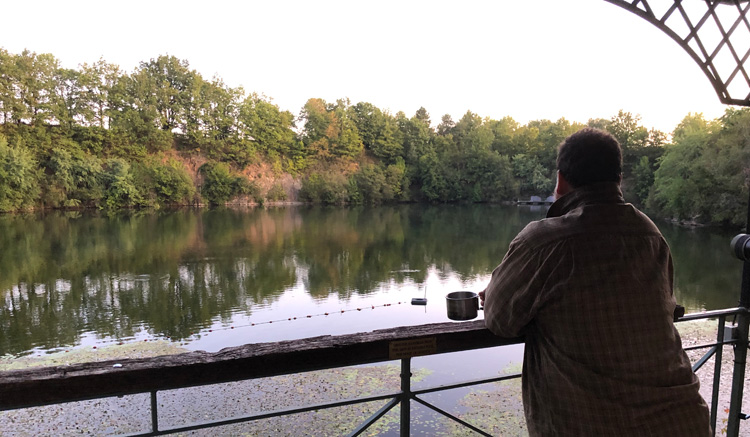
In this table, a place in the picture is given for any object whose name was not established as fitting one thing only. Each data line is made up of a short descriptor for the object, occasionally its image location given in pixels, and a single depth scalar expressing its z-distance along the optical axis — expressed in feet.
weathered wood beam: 3.59
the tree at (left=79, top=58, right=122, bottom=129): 131.75
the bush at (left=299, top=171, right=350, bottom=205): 161.17
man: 3.67
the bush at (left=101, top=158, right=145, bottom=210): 124.47
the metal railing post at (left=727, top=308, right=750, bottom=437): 6.72
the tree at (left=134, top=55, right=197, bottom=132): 144.56
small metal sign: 4.57
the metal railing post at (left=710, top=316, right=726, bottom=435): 6.50
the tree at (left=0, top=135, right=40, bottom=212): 102.32
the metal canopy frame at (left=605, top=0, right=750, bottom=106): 9.17
